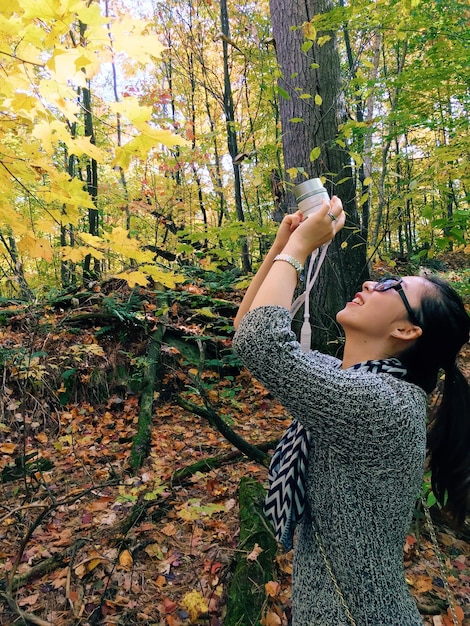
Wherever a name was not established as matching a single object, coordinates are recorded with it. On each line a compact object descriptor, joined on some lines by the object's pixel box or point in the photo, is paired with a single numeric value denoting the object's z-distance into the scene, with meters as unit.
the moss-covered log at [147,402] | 3.95
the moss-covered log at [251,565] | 2.19
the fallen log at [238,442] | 3.22
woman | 0.94
